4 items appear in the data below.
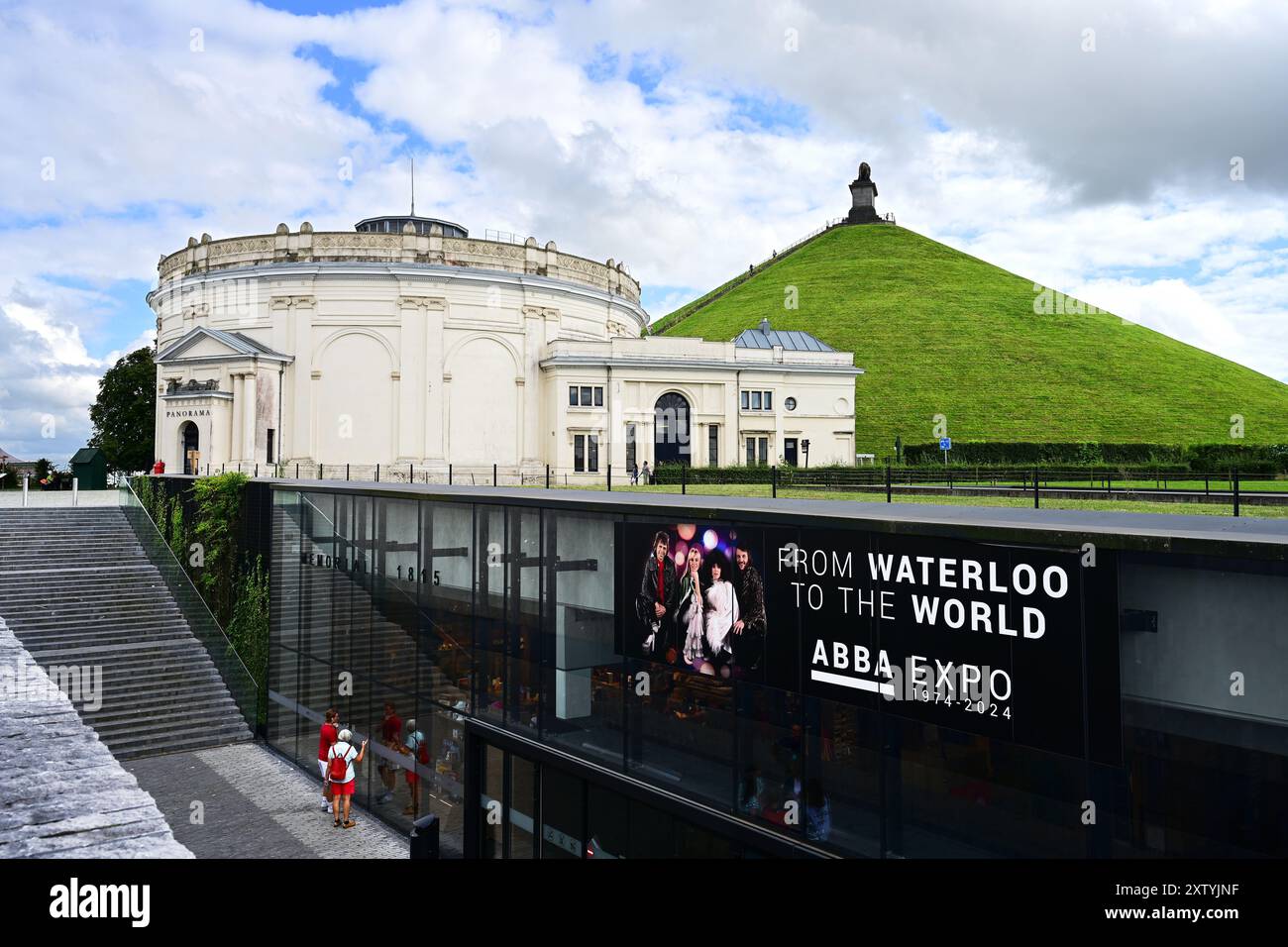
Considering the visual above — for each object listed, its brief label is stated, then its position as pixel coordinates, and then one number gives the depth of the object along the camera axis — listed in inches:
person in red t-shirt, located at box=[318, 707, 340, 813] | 694.5
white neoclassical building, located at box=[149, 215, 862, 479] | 1941.4
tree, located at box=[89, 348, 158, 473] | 2529.5
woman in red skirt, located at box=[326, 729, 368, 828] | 668.7
